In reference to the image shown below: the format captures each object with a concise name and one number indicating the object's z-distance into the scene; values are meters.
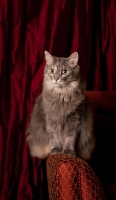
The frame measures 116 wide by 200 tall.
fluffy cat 1.48
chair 1.09
